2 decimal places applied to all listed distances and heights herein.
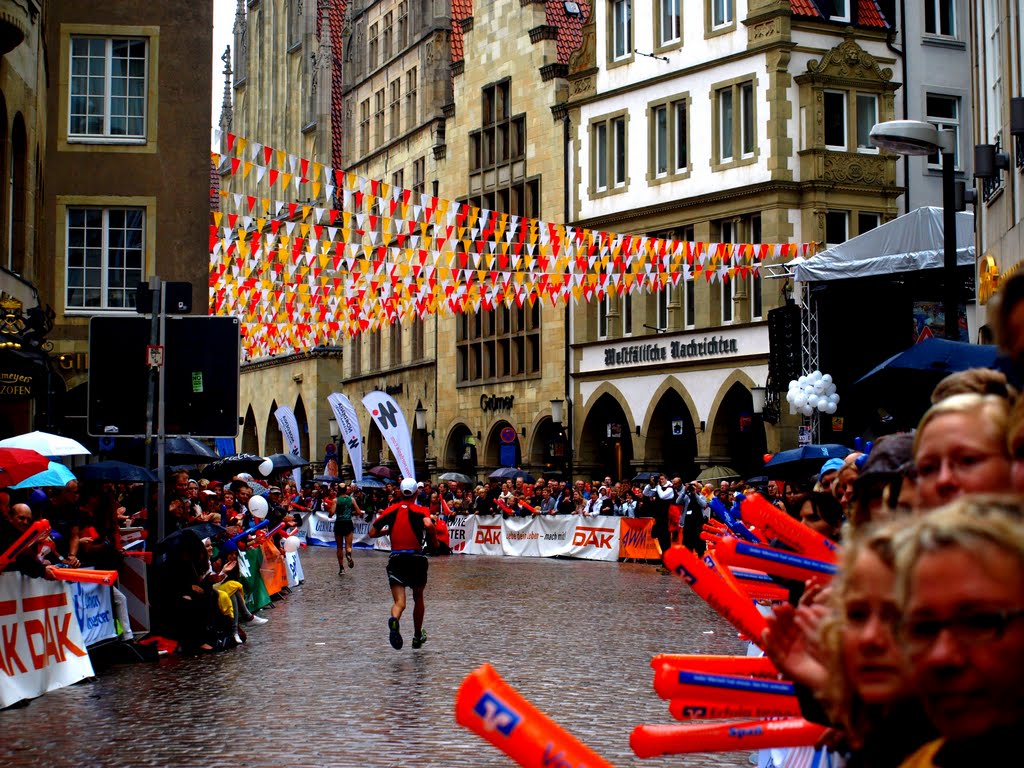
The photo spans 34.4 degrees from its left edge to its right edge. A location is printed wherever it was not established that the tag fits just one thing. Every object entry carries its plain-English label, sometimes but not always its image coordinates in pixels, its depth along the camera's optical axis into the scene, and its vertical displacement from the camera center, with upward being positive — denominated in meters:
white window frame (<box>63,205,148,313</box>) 28.61 +3.75
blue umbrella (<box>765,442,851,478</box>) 18.45 +0.13
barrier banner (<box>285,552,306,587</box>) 26.54 -1.54
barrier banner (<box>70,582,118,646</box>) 14.70 -1.23
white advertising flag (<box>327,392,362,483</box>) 39.91 +1.15
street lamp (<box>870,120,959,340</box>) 15.84 +3.17
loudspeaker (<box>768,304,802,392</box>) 33.25 +2.63
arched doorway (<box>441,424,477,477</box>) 55.06 +0.72
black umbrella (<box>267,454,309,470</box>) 39.94 +0.33
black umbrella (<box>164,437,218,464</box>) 25.04 +0.38
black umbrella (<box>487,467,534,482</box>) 45.46 +0.01
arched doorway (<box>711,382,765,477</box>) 42.28 +0.94
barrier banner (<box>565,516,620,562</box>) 36.12 -1.46
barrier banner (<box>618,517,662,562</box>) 35.09 -1.44
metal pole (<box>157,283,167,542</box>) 16.94 +0.34
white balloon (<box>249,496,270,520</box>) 21.14 -0.39
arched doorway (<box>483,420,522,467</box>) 50.72 +0.85
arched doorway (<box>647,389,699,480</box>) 45.03 +0.99
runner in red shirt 16.67 -0.70
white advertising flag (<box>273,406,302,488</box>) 49.38 +1.43
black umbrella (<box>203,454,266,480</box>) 35.59 +0.20
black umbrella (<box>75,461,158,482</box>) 17.95 +0.05
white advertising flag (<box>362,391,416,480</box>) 34.84 +1.06
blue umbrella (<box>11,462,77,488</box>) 16.39 -0.01
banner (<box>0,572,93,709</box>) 12.44 -1.30
